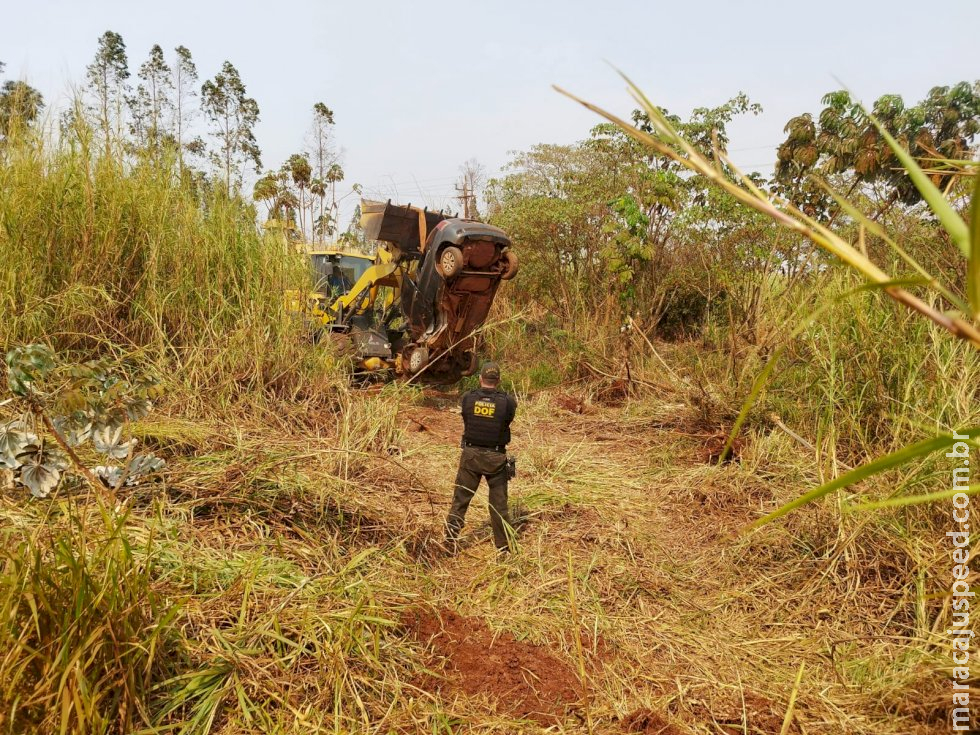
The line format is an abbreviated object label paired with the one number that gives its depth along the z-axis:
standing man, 4.21
